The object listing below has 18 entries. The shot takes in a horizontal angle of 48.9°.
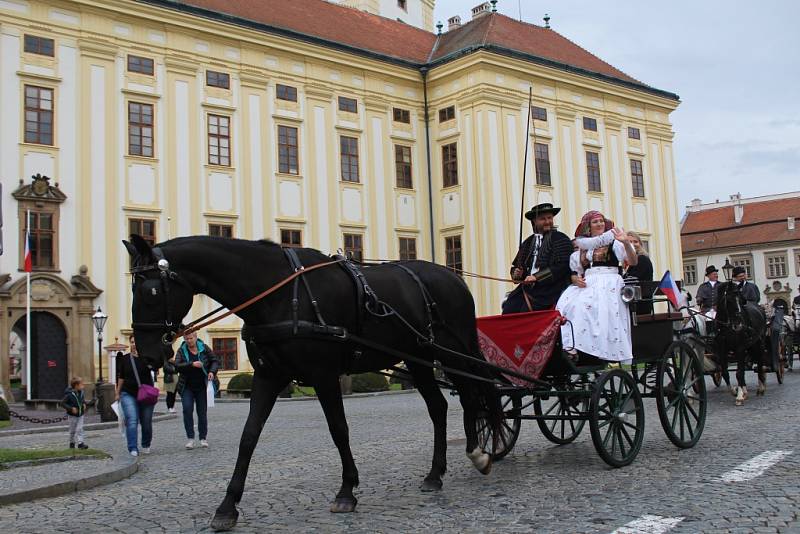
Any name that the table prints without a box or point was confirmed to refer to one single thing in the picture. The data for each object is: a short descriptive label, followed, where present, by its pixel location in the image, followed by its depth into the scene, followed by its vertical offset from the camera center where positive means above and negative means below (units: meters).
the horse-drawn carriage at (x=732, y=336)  14.96 -0.14
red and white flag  26.37 +3.04
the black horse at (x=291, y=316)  6.49 +0.25
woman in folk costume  8.74 +0.37
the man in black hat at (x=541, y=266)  9.29 +0.75
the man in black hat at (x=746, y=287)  15.99 +0.78
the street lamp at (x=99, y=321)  25.05 +1.01
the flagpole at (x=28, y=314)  26.07 +1.35
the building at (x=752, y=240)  70.12 +7.34
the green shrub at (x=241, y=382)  28.15 -1.01
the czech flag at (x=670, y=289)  12.08 +0.59
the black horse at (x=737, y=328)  14.93 +0.00
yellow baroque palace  28.30 +7.98
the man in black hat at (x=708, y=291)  16.97 +0.75
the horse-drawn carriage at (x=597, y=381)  8.48 -0.47
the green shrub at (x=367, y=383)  26.95 -1.17
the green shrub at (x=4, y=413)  19.87 -1.17
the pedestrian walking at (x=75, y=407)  13.52 -0.75
